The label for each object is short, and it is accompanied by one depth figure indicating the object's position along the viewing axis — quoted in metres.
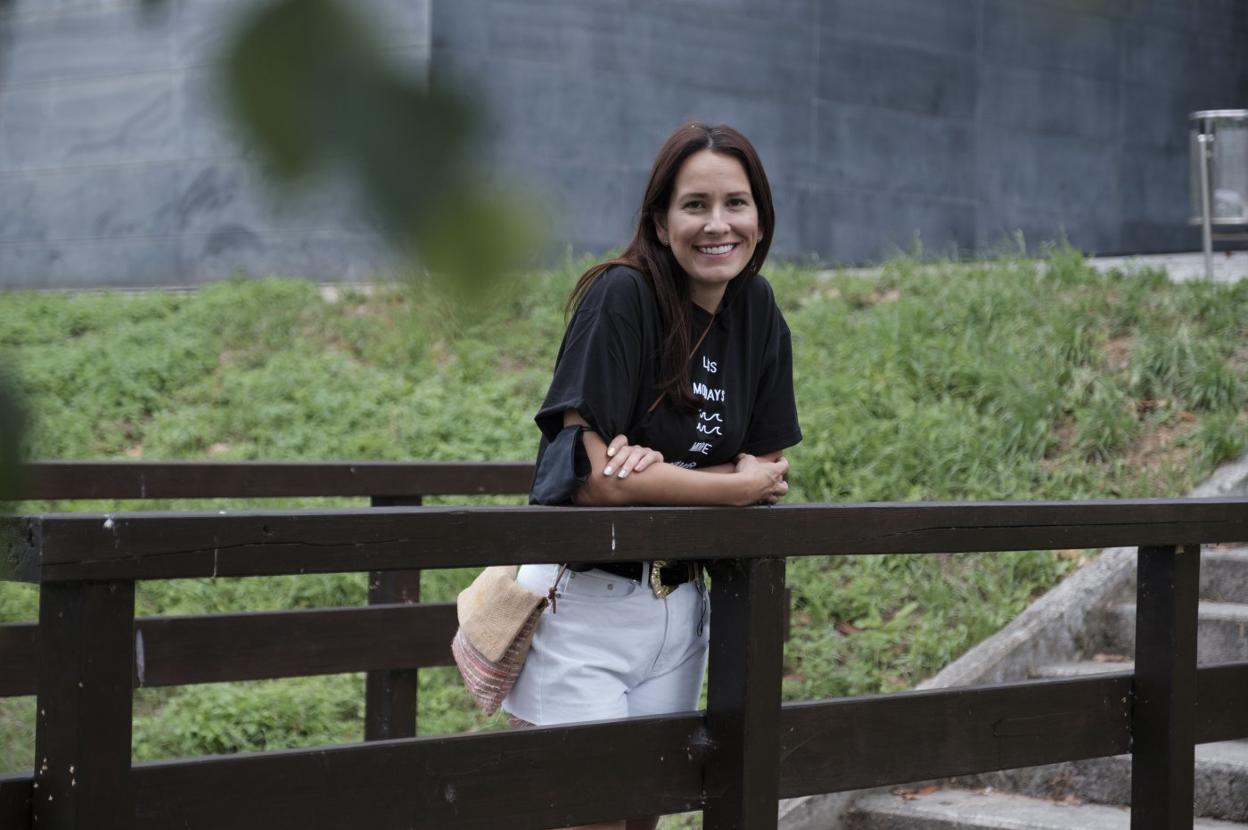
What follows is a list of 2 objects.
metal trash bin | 17.11
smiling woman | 4.90
